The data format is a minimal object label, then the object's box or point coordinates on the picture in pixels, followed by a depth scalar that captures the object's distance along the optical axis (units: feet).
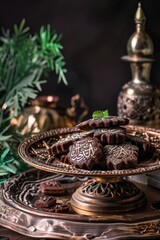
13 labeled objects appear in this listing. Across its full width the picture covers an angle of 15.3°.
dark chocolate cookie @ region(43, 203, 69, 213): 3.38
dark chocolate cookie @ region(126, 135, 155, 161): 3.43
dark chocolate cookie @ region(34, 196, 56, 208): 3.45
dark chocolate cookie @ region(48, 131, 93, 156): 3.42
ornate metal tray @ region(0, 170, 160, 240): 3.14
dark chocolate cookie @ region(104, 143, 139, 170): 3.21
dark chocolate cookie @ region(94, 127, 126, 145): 3.32
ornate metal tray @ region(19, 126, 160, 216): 3.38
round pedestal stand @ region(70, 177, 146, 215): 3.40
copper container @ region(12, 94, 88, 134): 4.98
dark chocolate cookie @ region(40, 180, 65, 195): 3.66
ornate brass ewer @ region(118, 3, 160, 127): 4.58
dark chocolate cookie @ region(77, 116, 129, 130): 3.38
